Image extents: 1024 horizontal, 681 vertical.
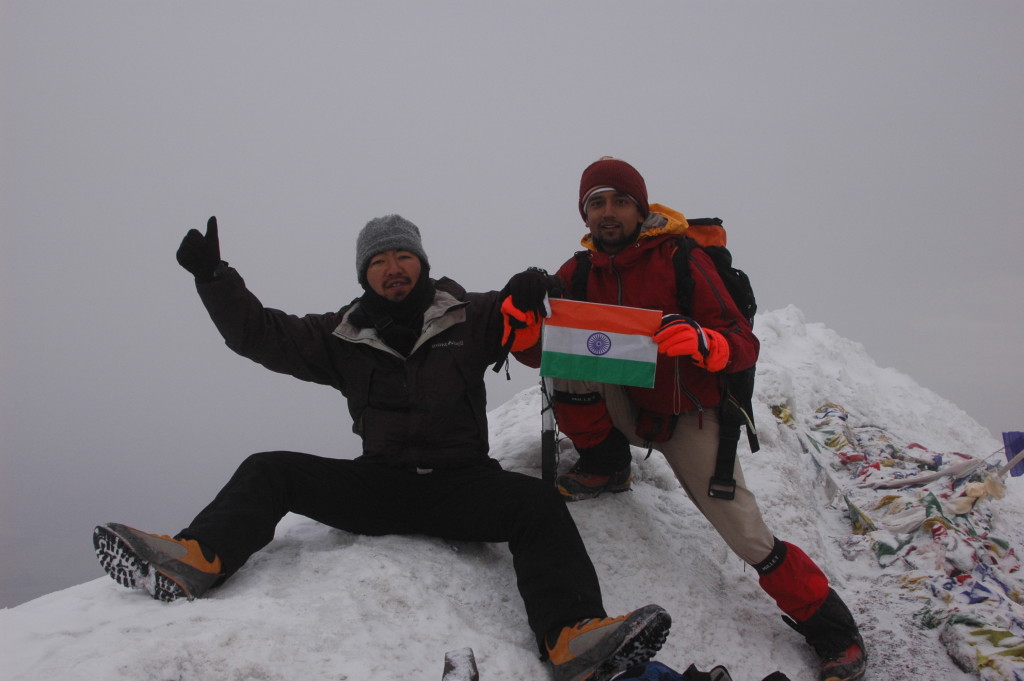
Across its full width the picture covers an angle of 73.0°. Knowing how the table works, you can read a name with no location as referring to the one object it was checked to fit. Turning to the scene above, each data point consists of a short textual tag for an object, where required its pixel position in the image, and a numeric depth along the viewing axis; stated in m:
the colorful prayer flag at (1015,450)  5.27
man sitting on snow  3.01
